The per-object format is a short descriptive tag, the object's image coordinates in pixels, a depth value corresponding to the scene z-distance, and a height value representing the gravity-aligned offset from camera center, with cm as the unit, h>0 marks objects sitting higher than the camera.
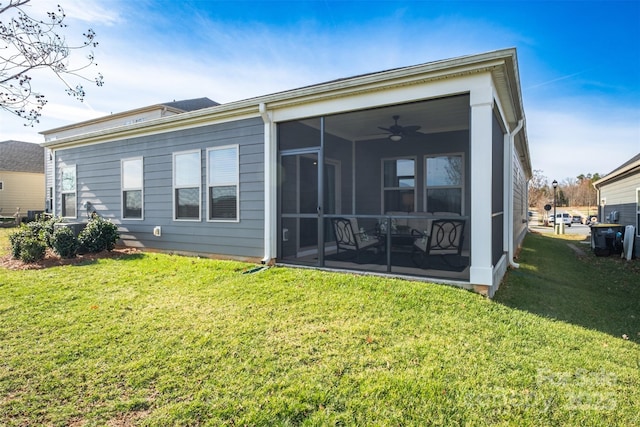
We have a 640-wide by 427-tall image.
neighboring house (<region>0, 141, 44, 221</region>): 2106 +198
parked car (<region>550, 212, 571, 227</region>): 2694 -70
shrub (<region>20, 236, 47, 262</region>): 632 -73
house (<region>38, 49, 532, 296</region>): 443 +86
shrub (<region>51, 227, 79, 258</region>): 662 -63
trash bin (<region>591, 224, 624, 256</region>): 925 -79
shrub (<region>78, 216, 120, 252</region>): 699 -54
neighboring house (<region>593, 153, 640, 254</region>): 962 +44
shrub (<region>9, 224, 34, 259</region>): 666 -55
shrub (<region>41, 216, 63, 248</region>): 689 -41
